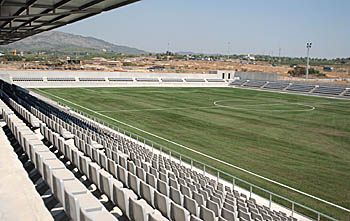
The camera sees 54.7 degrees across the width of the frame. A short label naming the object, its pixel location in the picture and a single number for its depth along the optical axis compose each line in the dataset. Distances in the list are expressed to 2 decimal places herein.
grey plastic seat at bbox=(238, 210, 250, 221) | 6.76
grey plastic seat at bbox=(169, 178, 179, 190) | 7.71
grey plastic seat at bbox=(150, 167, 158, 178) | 8.69
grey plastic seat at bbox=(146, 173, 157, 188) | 7.46
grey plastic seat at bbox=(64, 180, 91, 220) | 4.24
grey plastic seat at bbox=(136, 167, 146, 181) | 7.87
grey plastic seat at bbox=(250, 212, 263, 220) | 7.25
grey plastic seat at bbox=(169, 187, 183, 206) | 6.62
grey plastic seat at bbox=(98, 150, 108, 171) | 8.22
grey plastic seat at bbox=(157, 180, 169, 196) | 7.07
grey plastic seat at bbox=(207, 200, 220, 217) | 6.66
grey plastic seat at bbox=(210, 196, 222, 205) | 7.30
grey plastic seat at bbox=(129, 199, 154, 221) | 4.59
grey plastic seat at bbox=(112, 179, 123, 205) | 5.71
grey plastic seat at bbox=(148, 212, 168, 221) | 4.34
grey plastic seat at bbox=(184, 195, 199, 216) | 6.21
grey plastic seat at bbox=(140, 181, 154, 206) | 6.25
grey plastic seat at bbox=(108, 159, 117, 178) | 7.70
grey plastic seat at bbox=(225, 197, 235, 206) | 7.72
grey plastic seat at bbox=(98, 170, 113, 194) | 5.89
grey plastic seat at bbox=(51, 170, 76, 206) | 5.10
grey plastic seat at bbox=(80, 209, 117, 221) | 3.85
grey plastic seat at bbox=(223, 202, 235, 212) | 6.96
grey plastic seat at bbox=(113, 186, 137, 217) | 5.31
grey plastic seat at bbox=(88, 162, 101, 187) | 6.52
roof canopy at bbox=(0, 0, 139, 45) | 11.56
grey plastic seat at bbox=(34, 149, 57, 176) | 6.50
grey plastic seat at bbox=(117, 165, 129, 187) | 7.15
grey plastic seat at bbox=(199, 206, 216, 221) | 5.82
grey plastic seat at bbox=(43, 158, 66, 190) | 5.81
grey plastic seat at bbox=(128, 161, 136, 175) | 8.29
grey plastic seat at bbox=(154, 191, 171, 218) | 5.78
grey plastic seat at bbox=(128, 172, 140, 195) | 6.69
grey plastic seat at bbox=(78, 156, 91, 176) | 7.08
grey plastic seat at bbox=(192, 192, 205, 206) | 7.09
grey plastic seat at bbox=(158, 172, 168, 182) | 8.19
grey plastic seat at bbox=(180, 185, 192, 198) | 7.46
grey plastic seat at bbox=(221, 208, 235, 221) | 6.45
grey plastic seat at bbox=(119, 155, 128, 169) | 8.82
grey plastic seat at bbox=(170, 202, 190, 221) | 5.21
